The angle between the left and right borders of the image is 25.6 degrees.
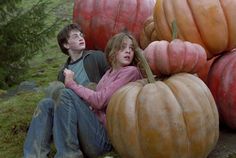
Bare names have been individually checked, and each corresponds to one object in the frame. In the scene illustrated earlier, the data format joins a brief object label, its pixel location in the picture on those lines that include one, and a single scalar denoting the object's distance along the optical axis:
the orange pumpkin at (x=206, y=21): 3.76
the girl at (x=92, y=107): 3.49
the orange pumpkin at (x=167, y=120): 3.06
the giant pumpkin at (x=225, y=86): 3.67
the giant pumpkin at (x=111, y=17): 4.82
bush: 6.30
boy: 3.68
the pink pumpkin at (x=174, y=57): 3.37
